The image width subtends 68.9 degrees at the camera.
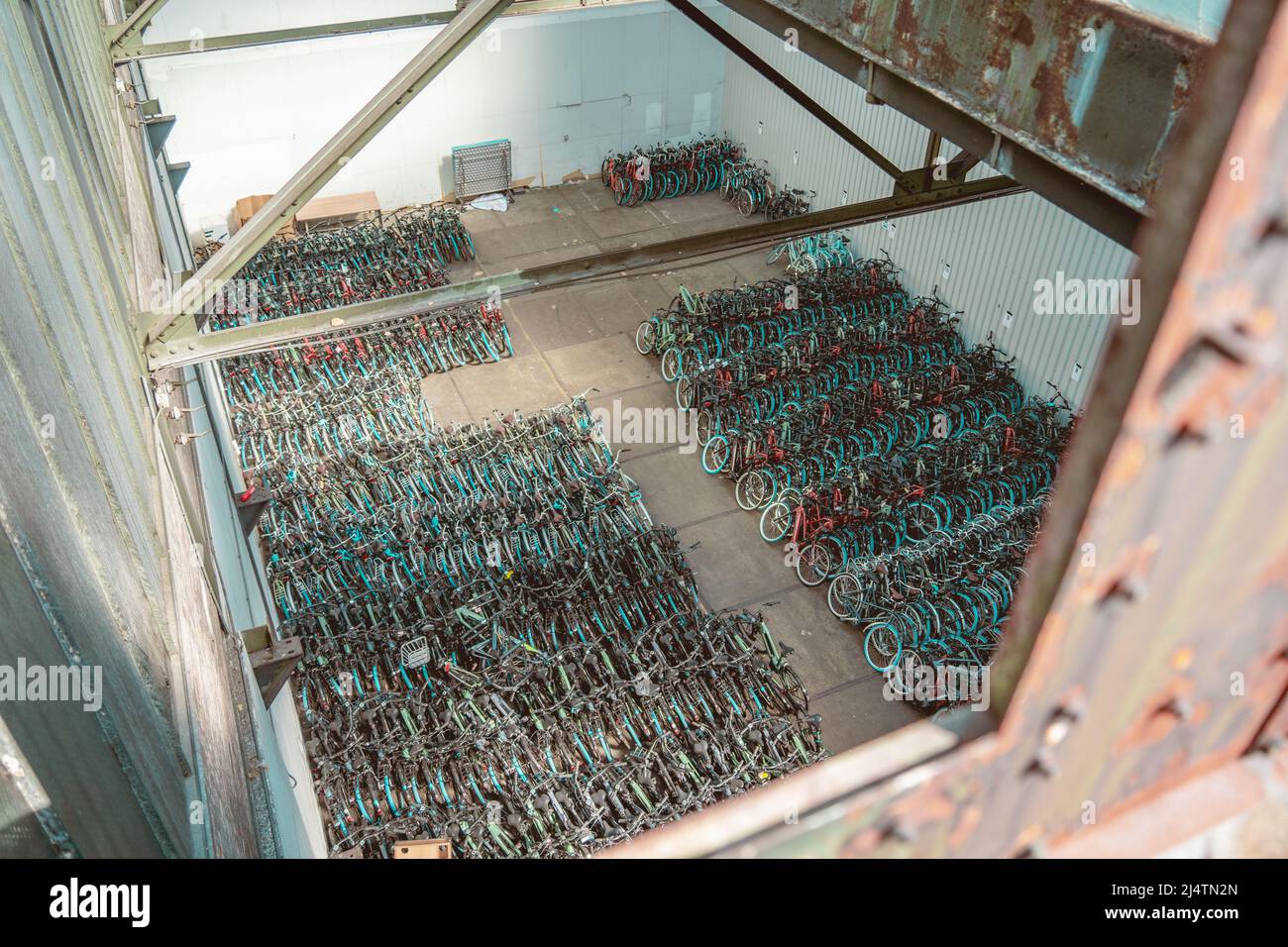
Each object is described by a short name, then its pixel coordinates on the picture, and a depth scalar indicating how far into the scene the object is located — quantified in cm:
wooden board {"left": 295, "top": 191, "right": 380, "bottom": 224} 1856
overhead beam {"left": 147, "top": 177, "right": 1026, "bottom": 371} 617
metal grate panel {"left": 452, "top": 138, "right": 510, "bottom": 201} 1975
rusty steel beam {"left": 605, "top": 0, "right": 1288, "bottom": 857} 73
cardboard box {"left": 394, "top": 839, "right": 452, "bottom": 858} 720
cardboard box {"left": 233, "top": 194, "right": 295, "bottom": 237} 1812
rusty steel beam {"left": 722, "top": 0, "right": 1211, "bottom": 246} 298
